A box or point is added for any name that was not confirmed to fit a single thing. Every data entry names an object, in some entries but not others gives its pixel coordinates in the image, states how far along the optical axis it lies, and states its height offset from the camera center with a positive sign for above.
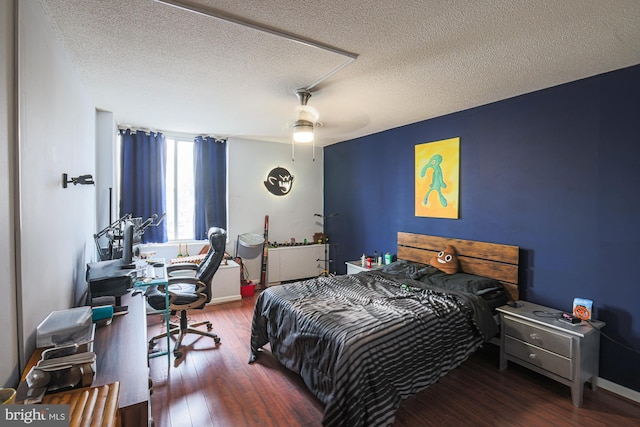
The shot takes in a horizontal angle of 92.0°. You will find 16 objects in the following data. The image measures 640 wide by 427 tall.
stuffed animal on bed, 3.43 -0.61
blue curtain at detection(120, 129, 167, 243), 4.43 +0.39
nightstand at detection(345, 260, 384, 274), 4.33 -0.87
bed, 1.97 -0.93
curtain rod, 4.39 +1.10
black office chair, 3.09 -0.90
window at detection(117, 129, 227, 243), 4.57 +0.32
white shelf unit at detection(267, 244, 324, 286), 5.35 -1.01
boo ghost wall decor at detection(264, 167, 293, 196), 5.54 +0.44
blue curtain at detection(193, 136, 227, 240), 4.96 +0.37
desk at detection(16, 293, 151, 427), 1.19 -0.75
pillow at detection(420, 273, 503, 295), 2.98 -0.76
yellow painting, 3.62 +0.35
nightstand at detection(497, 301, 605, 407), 2.33 -1.11
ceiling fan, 2.85 +0.79
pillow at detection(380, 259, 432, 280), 3.48 -0.74
